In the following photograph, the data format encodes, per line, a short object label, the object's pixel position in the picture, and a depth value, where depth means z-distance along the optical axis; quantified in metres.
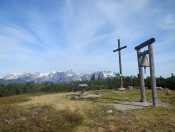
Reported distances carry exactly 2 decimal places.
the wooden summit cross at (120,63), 16.86
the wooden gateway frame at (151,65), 9.29
